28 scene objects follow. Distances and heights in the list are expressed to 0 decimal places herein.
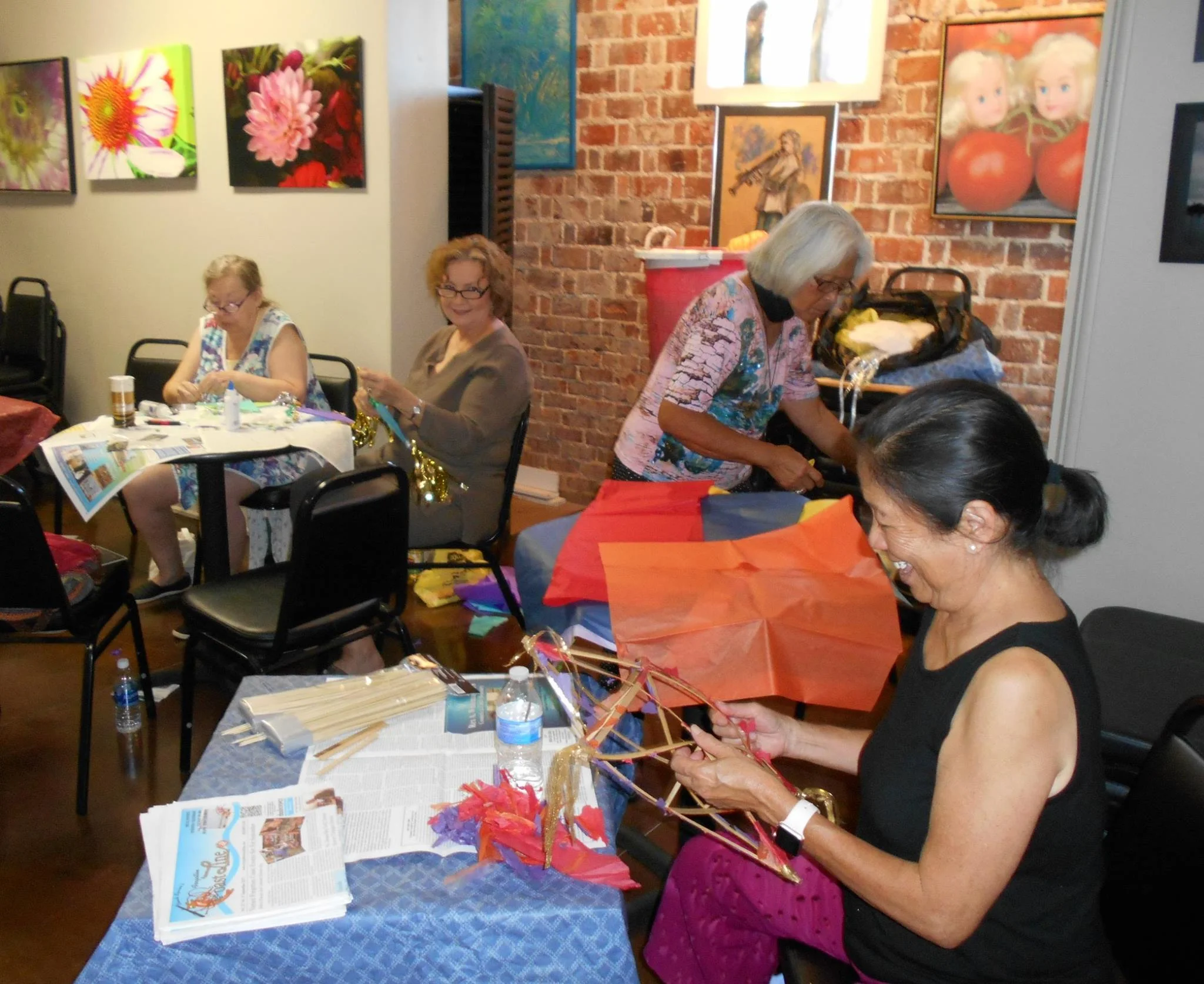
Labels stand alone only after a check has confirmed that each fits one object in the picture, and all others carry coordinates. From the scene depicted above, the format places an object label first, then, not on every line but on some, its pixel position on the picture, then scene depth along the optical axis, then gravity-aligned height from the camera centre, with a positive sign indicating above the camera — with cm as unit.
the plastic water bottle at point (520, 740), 135 -66
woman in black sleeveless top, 109 -54
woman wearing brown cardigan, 306 -48
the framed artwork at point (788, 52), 380 +78
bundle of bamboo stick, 148 -70
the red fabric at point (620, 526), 185 -54
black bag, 339 -22
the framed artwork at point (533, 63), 461 +84
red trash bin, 328 -8
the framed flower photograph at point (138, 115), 436 +52
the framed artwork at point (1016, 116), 338 +50
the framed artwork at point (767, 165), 400 +36
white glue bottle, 299 -51
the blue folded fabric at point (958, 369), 340 -36
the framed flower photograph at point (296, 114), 387 +49
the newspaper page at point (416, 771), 127 -72
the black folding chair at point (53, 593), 220 -85
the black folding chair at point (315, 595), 228 -86
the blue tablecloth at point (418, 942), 110 -77
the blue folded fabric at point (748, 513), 204 -54
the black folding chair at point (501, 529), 315 -89
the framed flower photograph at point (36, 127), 486 +50
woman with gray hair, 230 -25
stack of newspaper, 111 -73
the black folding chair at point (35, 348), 482 -57
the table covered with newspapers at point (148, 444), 267 -58
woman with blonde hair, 338 -49
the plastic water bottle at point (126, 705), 275 -127
